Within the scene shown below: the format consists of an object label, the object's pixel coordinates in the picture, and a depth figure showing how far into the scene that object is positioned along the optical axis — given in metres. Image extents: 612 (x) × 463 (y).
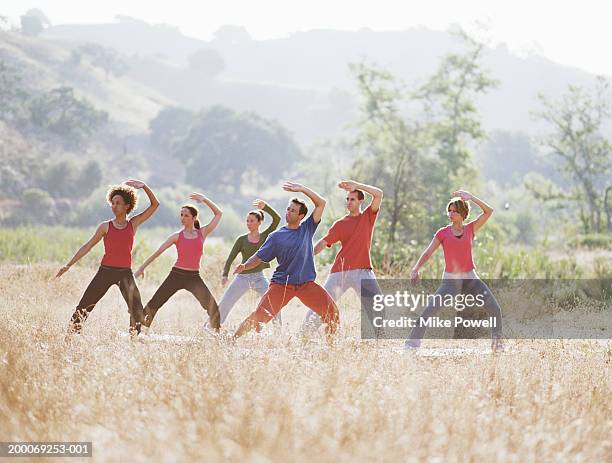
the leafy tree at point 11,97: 79.38
